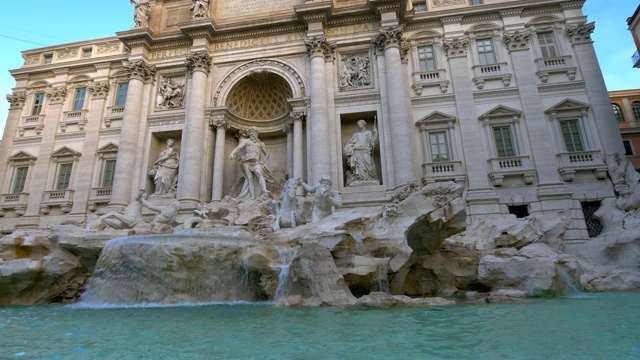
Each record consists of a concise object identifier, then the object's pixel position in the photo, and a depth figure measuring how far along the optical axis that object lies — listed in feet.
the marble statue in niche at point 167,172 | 59.00
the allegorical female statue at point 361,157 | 53.47
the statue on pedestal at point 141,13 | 65.87
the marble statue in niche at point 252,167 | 54.13
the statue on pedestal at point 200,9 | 64.08
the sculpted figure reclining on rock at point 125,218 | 42.68
